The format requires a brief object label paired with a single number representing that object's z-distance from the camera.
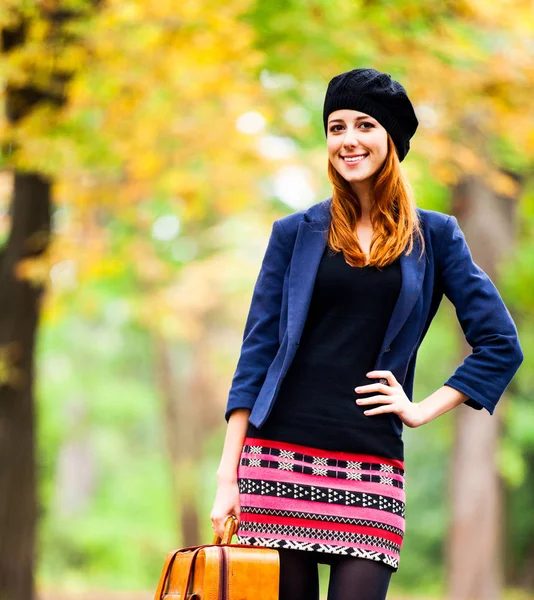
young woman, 6.19
